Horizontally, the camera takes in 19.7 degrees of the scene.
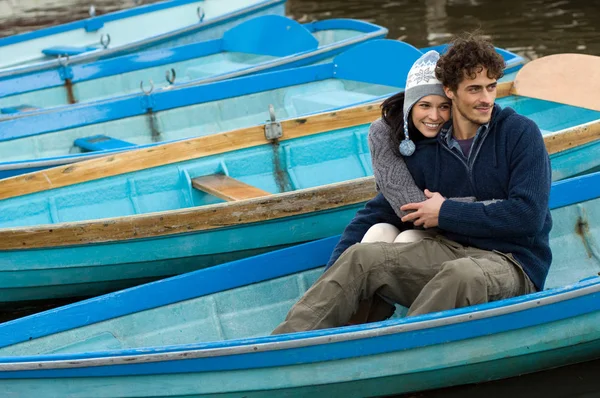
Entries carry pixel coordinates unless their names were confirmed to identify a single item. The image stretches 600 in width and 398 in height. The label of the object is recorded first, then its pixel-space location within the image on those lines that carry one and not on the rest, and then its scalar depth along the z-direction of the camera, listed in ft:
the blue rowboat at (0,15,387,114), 56.23
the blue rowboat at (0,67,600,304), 34.05
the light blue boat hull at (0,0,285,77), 64.53
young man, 23.95
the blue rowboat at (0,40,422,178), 46.25
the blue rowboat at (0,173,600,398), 24.22
